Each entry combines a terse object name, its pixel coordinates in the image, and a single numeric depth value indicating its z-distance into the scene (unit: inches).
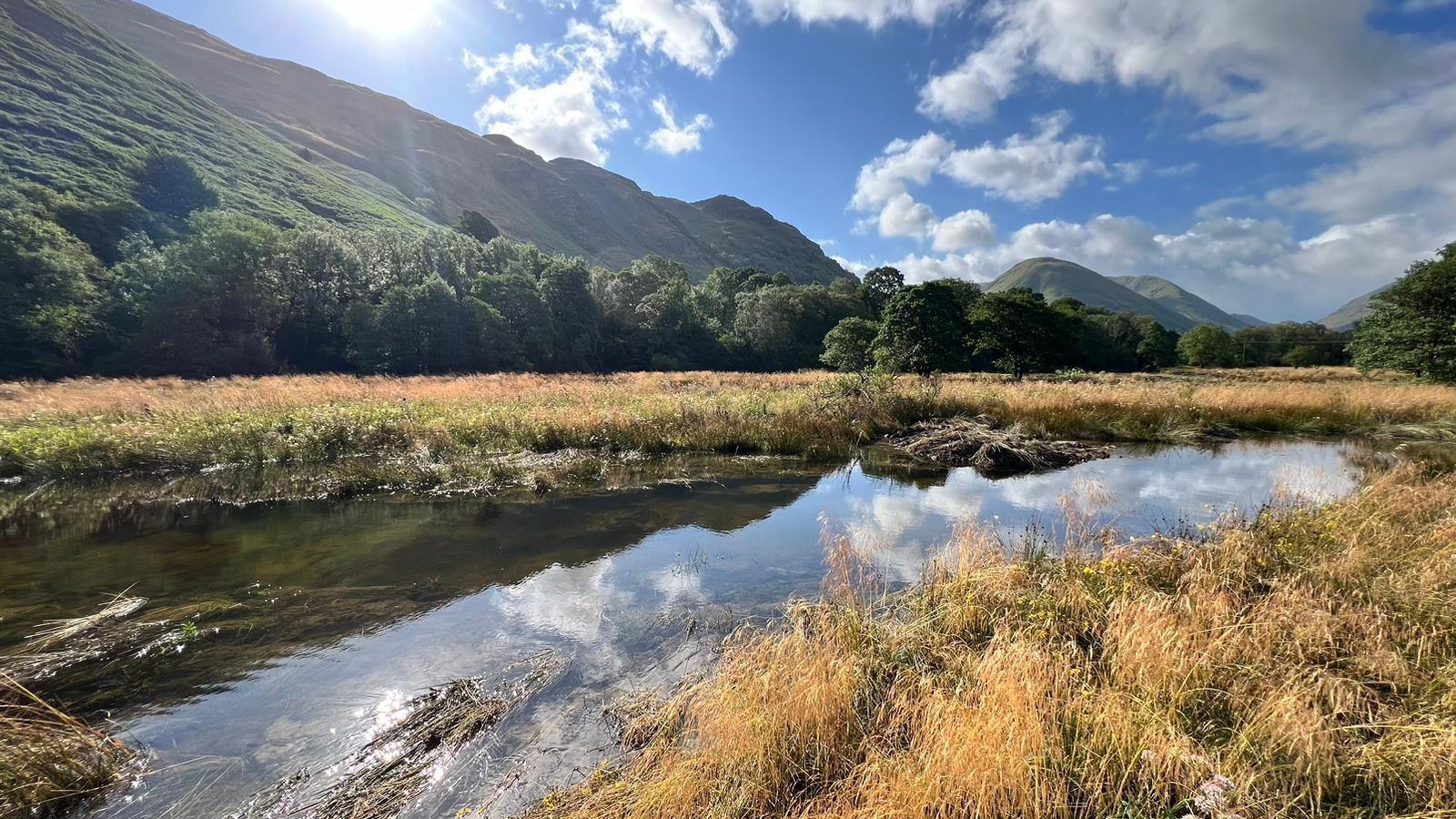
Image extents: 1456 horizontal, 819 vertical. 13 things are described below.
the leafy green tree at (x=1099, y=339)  2731.3
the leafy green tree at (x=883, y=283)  3120.1
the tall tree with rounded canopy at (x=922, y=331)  1658.5
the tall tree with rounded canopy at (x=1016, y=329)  1616.6
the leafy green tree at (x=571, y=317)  1979.6
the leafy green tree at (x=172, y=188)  2267.5
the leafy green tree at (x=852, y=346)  1868.8
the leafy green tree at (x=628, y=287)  2317.9
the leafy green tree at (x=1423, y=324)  1047.0
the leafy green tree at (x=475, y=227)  3599.9
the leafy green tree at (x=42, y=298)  1190.3
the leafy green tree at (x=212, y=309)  1322.6
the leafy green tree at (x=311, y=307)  1583.4
